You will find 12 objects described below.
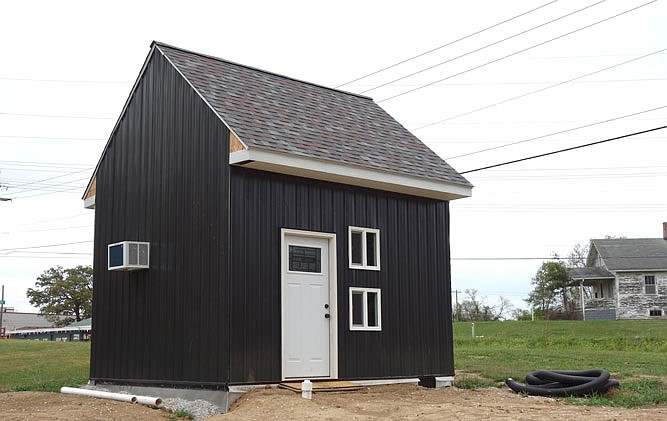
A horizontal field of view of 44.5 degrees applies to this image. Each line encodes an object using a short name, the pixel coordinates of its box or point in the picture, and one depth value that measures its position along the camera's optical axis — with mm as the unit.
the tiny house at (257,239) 12164
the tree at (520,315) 58750
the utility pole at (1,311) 56144
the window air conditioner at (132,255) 13383
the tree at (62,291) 60094
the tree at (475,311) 63094
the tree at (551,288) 53219
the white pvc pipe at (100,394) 12351
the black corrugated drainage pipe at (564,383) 12867
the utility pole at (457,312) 61719
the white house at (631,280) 47031
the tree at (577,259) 56253
